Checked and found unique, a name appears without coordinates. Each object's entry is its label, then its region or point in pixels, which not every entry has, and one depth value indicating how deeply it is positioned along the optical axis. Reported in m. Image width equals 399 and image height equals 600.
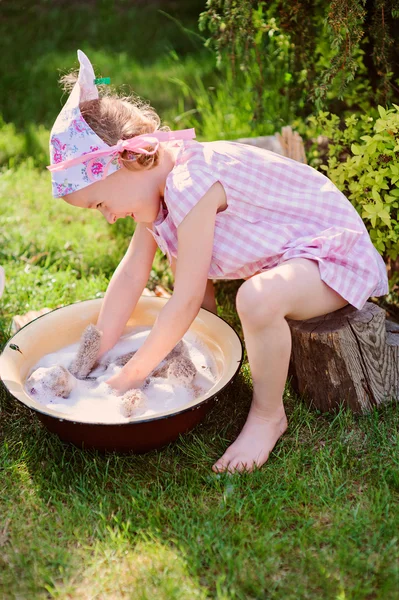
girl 1.95
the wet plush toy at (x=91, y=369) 2.04
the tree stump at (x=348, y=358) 2.10
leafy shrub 2.32
